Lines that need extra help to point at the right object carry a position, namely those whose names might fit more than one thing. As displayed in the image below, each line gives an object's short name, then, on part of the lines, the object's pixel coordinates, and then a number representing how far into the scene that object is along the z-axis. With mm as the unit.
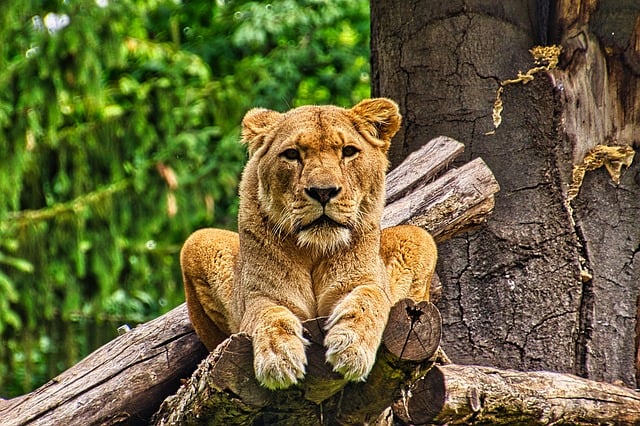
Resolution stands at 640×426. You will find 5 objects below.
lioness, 11078
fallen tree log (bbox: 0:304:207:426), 12781
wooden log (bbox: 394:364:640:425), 11078
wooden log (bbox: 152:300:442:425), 9875
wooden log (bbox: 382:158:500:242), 13828
